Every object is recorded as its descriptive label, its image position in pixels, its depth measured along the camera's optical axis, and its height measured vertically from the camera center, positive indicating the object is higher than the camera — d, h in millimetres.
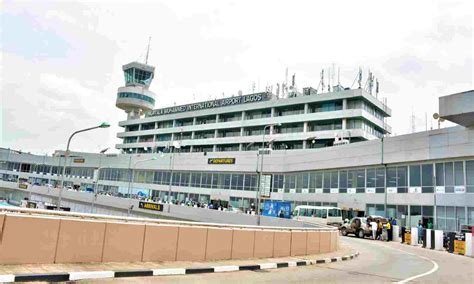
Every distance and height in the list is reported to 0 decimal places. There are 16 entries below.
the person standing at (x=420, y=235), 34844 -1515
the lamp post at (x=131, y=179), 83725 +3408
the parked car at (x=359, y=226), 38312 -1346
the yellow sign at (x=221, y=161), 68850 +6772
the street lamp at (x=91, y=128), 27734 +4416
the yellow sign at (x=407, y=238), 34000 -1797
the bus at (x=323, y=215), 42156 -582
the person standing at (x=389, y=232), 36281 -1520
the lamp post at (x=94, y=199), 67312 -992
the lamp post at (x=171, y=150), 56591 +8405
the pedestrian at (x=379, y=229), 37094 -1401
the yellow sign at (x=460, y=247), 26425 -1725
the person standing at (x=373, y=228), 37312 -1312
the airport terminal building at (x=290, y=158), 36219 +6422
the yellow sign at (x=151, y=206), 58009 -1221
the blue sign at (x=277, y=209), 46188 -307
